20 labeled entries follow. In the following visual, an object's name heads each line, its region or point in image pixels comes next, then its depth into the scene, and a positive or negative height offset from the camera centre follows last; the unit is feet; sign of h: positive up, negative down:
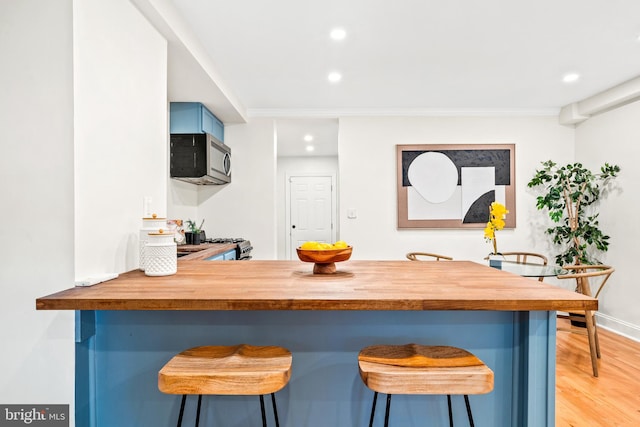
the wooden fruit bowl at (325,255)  5.15 -0.63
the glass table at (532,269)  7.88 -1.38
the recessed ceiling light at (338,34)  7.84 +3.99
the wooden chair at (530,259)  13.94 -1.86
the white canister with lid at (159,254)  5.29 -0.62
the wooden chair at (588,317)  8.66 -2.78
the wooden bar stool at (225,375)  3.49 -1.60
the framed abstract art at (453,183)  13.82 +1.11
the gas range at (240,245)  11.92 -1.11
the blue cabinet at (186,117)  11.47 +3.09
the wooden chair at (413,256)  11.50 -1.44
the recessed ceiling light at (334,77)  10.22 +3.97
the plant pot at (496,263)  8.95 -1.33
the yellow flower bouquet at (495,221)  8.64 -0.23
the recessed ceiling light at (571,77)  10.43 +3.97
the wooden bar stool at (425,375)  3.55 -1.63
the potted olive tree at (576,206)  12.33 +0.19
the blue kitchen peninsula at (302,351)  4.62 -1.80
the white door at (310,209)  22.89 +0.22
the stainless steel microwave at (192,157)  11.29 +1.79
